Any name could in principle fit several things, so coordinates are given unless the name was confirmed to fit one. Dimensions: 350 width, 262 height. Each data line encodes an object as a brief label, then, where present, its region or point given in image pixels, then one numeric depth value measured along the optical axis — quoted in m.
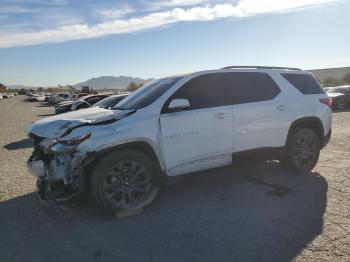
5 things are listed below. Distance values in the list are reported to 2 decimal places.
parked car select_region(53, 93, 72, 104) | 43.31
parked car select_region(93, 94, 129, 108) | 12.18
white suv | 4.56
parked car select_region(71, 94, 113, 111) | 17.36
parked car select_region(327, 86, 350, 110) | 21.00
